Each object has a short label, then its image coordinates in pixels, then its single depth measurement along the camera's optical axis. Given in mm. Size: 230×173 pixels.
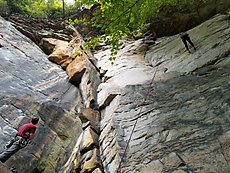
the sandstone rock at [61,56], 12839
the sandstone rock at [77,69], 10731
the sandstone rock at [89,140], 5901
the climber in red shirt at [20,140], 5869
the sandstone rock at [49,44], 14999
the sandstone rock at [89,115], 7024
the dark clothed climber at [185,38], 10688
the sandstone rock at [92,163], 5159
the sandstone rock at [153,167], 4256
